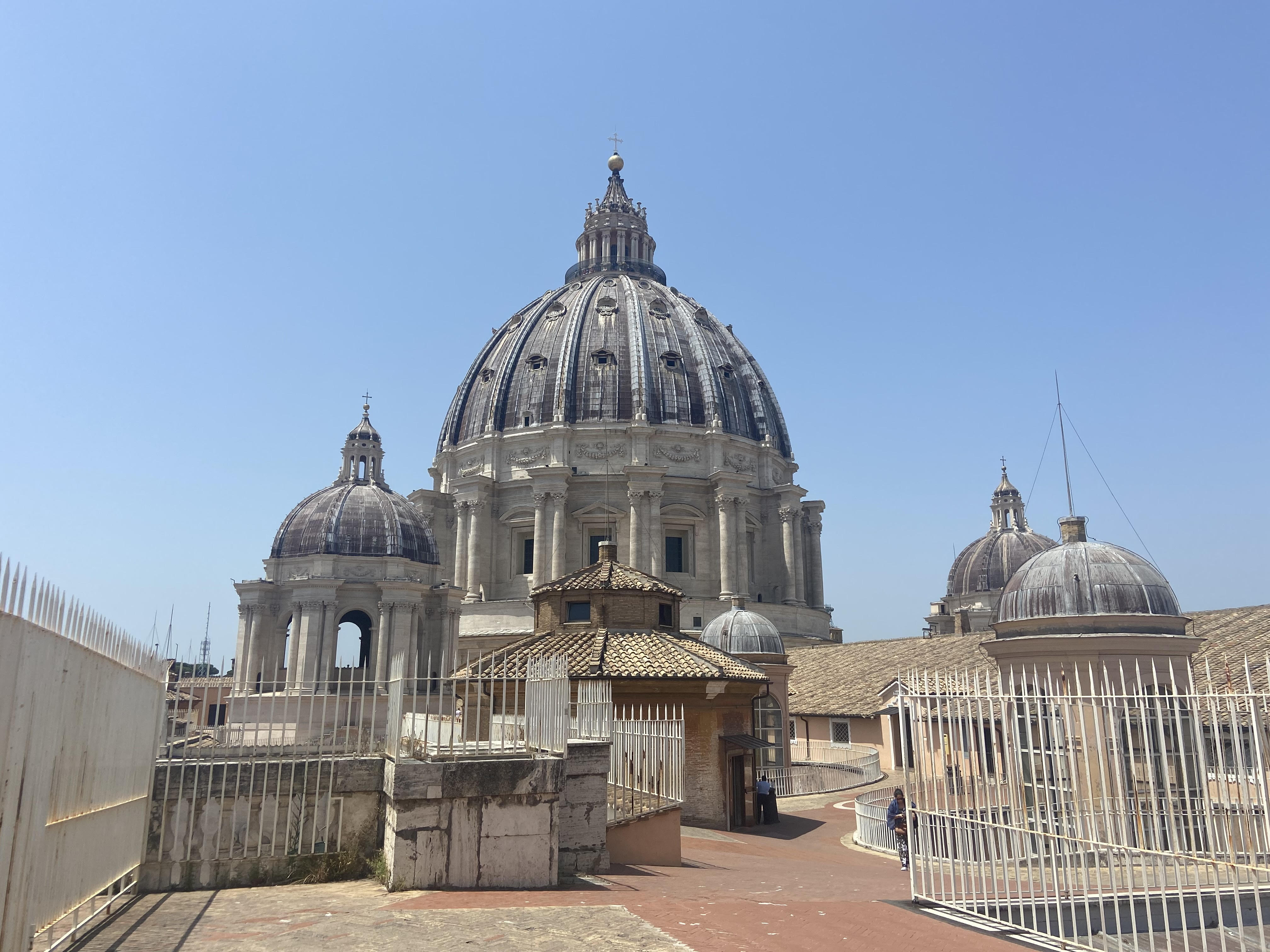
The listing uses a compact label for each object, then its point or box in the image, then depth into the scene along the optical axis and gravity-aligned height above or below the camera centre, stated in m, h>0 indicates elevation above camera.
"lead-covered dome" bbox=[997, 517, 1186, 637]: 21.28 +2.58
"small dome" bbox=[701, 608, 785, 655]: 37.66 +2.96
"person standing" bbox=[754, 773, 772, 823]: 22.59 -2.13
